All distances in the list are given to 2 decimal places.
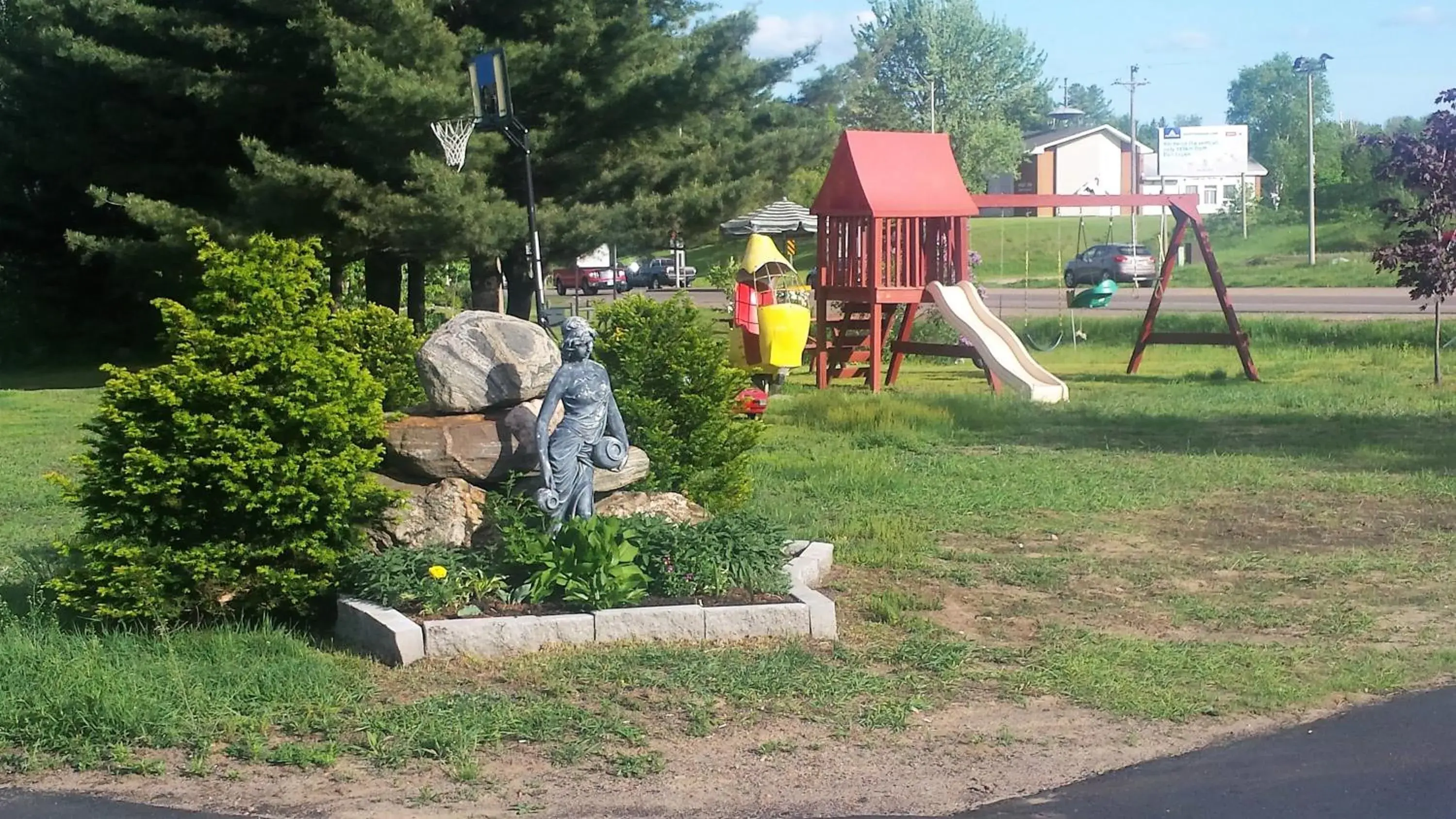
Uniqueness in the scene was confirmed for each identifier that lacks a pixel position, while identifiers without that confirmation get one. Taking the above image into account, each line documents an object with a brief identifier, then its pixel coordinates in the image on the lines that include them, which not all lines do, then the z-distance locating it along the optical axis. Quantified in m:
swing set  18.02
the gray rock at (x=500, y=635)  6.31
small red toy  13.47
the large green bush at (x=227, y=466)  6.49
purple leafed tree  16.78
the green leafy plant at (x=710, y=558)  6.87
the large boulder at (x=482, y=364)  7.49
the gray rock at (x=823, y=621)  6.78
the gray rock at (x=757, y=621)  6.63
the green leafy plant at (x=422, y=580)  6.60
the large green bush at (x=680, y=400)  8.48
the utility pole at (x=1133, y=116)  60.50
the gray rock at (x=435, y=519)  7.19
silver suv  42.47
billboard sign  68.50
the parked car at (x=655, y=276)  53.22
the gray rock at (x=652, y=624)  6.52
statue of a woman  7.05
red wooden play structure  18.33
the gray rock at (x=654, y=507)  7.80
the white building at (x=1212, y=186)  75.94
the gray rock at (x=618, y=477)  7.55
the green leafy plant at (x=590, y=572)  6.65
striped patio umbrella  36.78
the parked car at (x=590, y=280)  50.16
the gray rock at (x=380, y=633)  6.25
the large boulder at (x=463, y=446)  7.38
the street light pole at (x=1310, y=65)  51.12
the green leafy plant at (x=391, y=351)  8.71
